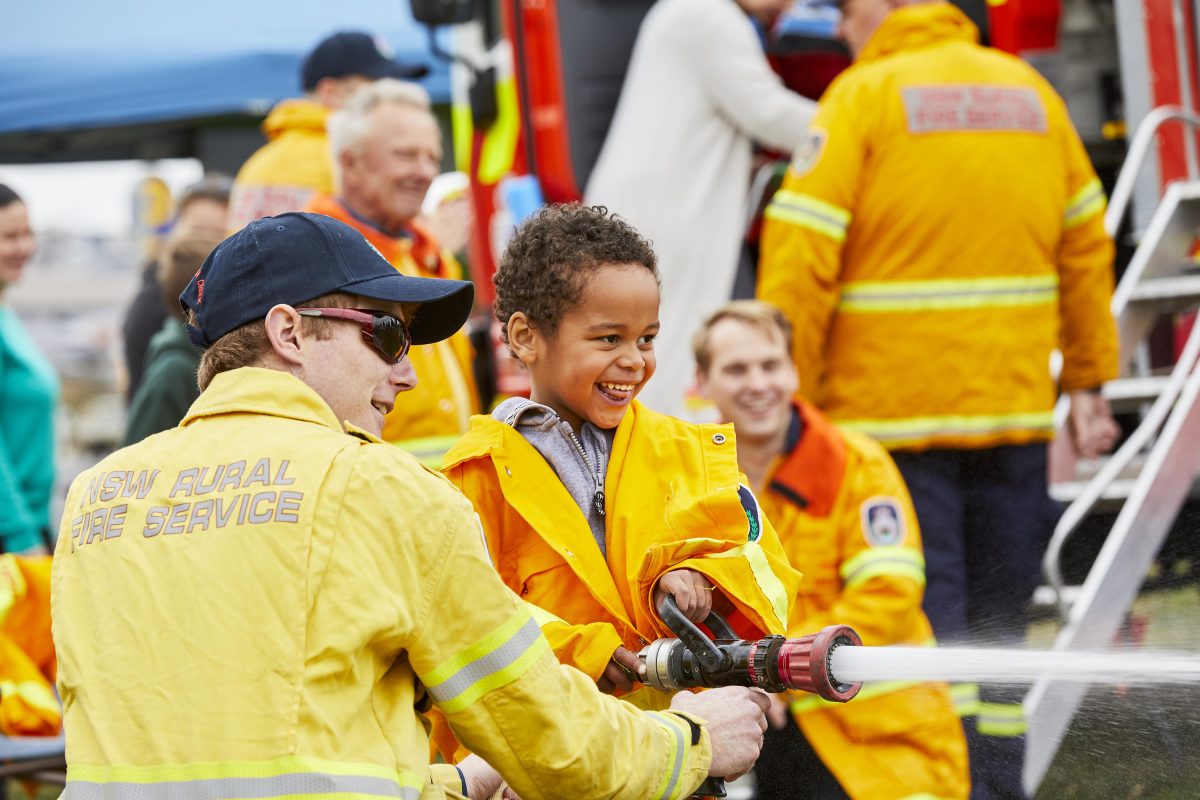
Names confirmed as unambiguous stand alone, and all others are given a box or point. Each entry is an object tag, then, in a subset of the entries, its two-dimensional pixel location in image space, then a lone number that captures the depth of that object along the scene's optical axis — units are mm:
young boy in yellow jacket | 4674
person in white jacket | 10030
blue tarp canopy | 21771
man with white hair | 8176
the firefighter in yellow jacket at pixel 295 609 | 3654
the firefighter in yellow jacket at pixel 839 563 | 6820
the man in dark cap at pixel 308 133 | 10121
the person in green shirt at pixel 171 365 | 8743
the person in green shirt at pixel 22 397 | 9773
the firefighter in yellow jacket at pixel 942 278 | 8130
